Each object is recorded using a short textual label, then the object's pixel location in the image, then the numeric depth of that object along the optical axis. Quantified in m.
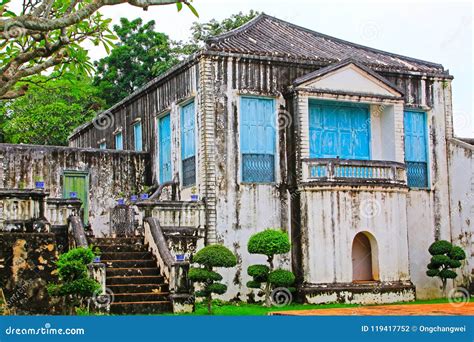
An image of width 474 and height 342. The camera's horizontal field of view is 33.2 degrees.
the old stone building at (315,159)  18.91
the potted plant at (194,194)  18.61
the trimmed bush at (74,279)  13.95
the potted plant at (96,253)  15.59
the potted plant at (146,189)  21.91
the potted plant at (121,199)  21.88
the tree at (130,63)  36.19
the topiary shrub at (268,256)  17.11
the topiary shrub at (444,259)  20.09
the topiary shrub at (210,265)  15.88
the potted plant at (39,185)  15.82
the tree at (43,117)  31.84
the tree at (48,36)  8.92
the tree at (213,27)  32.59
